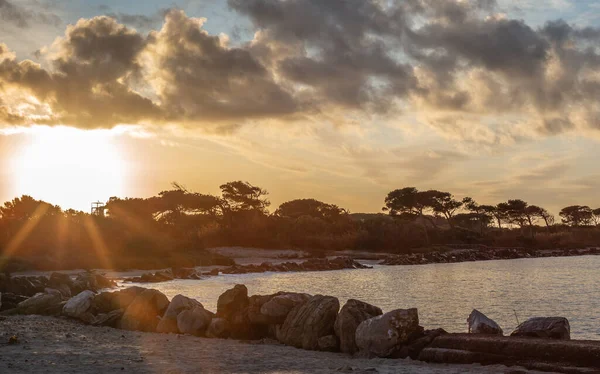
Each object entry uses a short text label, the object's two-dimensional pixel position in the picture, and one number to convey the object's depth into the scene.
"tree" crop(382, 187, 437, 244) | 115.69
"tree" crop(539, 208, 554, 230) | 134.76
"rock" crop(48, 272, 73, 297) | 28.45
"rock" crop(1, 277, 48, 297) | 27.05
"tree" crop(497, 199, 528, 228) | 128.75
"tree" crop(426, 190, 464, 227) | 116.75
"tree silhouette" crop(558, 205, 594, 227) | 145.00
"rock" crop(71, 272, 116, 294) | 30.95
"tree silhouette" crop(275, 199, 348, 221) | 124.36
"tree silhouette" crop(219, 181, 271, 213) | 109.00
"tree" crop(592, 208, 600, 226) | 145.00
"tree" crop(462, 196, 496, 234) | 130.00
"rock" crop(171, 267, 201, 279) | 47.50
